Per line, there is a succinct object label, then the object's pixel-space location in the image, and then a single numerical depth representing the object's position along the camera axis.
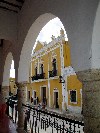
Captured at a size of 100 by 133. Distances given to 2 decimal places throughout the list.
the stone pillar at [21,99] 2.90
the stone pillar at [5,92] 4.60
